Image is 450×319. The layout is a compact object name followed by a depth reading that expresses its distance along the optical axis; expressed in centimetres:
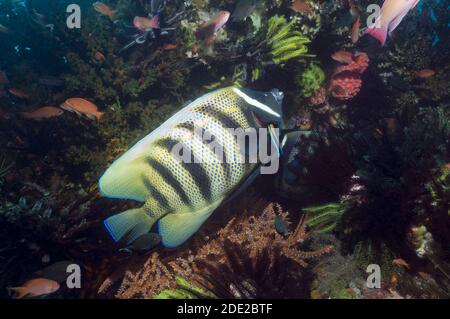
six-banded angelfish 211
